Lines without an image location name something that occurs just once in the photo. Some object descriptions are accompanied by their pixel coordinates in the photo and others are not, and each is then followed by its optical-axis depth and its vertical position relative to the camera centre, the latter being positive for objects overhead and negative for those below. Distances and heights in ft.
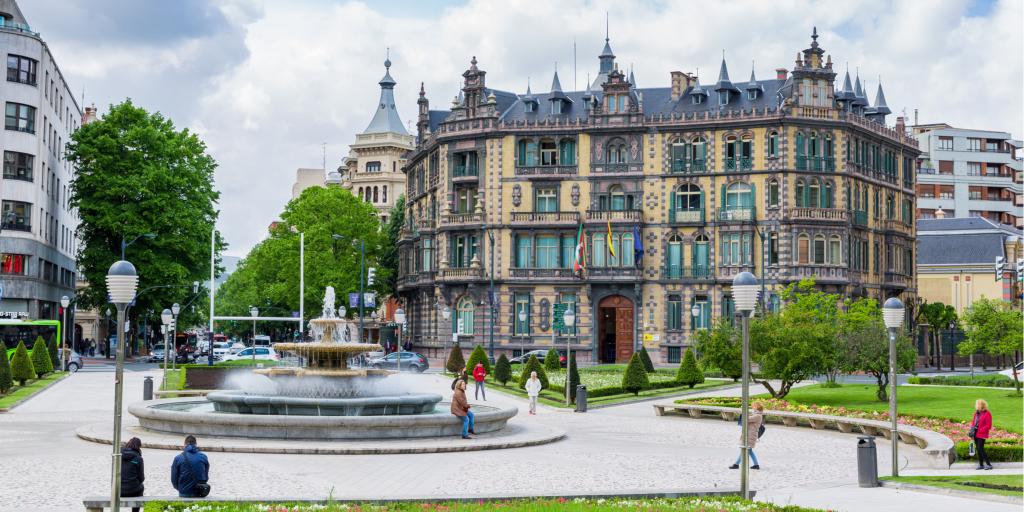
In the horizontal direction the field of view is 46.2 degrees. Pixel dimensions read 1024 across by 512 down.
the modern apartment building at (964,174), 390.42 +53.52
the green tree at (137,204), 229.66 +25.66
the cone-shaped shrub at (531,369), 154.40 -4.48
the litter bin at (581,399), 131.75 -6.70
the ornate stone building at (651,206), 236.22 +26.88
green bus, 201.36 +1.02
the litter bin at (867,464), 70.69 -7.37
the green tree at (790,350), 128.98 -1.23
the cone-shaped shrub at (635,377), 154.71 -4.99
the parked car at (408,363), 215.72 -4.55
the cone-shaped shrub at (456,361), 195.83 -3.77
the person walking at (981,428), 79.77 -5.94
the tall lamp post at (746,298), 63.87 +2.20
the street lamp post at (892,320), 76.99 +1.22
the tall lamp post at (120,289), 53.57 +2.27
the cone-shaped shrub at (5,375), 137.59 -4.37
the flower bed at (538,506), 53.83 -7.80
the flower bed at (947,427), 83.20 -7.26
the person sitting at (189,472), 57.80 -6.46
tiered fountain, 88.43 -5.72
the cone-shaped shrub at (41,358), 174.60 -3.05
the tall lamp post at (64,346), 195.12 -1.59
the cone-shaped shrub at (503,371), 175.52 -4.83
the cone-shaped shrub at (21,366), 154.40 -3.73
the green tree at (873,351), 131.64 -1.39
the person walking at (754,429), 78.54 -5.99
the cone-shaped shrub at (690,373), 166.71 -4.83
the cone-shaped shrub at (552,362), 196.03 -3.92
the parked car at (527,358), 223.10 -3.89
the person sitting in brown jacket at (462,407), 91.66 -5.29
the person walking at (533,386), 123.54 -4.94
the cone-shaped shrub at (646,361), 193.82 -3.71
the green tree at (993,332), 152.83 +0.88
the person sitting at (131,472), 56.39 -6.32
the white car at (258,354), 240.73 -3.39
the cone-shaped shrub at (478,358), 177.47 -2.99
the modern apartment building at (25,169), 234.79 +33.63
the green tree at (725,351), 135.23 -1.43
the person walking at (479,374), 143.78 -4.33
